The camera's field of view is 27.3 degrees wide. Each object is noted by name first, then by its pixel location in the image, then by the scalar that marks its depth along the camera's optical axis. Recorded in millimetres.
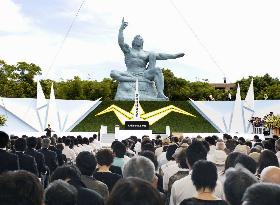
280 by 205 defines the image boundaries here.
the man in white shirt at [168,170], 8070
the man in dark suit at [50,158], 11234
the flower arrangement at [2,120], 35906
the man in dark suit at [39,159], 10375
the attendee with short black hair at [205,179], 4992
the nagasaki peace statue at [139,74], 51375
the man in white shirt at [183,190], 6008
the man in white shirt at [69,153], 13514
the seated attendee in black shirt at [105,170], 6918
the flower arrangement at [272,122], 32844
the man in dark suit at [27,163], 8898
